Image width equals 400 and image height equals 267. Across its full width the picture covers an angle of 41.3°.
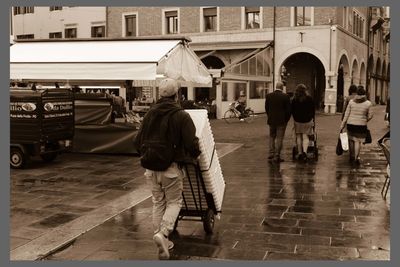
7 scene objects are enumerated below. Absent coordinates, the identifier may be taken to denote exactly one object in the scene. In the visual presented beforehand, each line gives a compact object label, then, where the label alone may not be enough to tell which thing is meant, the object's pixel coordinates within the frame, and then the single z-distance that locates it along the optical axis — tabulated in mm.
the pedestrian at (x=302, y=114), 10547
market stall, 10492
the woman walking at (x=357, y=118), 9969
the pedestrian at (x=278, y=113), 10477
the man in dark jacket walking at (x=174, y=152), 4742
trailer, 9914
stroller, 11008
